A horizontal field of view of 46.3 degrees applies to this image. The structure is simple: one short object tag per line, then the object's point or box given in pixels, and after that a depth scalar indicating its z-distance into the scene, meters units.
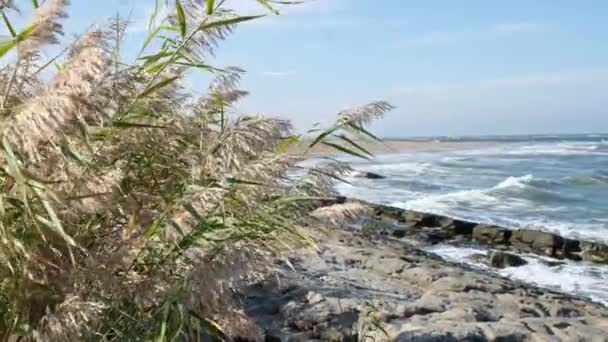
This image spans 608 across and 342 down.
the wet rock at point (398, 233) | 13.04
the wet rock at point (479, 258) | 10.76
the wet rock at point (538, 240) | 11.94
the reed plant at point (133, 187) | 1.98
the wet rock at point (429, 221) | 14.12
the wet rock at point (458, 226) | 13.51
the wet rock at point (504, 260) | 10.47
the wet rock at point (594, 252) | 11.34
